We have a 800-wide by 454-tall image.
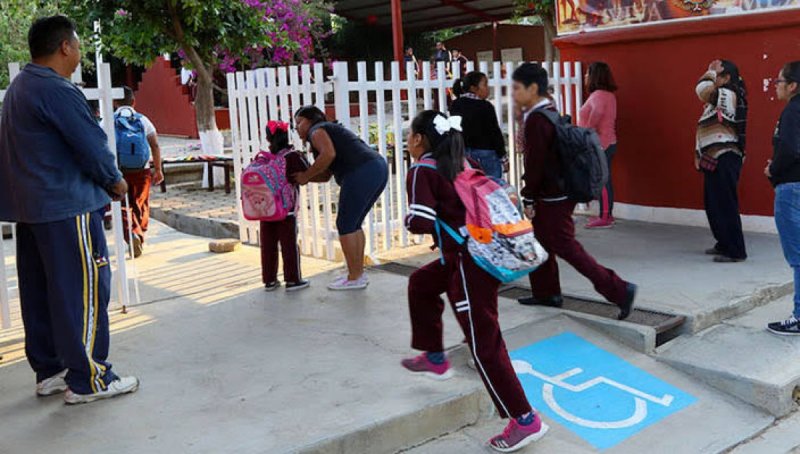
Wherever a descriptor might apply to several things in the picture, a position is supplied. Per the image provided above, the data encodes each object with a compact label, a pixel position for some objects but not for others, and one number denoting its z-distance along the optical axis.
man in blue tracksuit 3.72
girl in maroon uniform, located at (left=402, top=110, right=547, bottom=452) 3.66
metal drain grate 4.96
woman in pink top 7.75
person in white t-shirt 7.52
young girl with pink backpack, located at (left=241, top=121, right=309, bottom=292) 5.85
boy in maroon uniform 4.94
